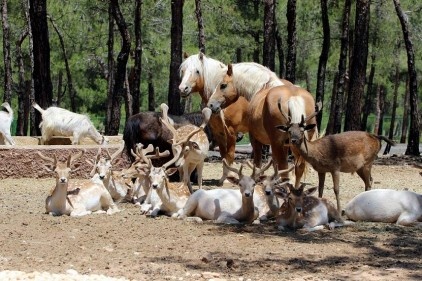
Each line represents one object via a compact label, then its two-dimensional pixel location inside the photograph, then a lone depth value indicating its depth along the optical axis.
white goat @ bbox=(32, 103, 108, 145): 18.77
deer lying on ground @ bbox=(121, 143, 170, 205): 11.97
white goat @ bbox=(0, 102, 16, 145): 18.98
